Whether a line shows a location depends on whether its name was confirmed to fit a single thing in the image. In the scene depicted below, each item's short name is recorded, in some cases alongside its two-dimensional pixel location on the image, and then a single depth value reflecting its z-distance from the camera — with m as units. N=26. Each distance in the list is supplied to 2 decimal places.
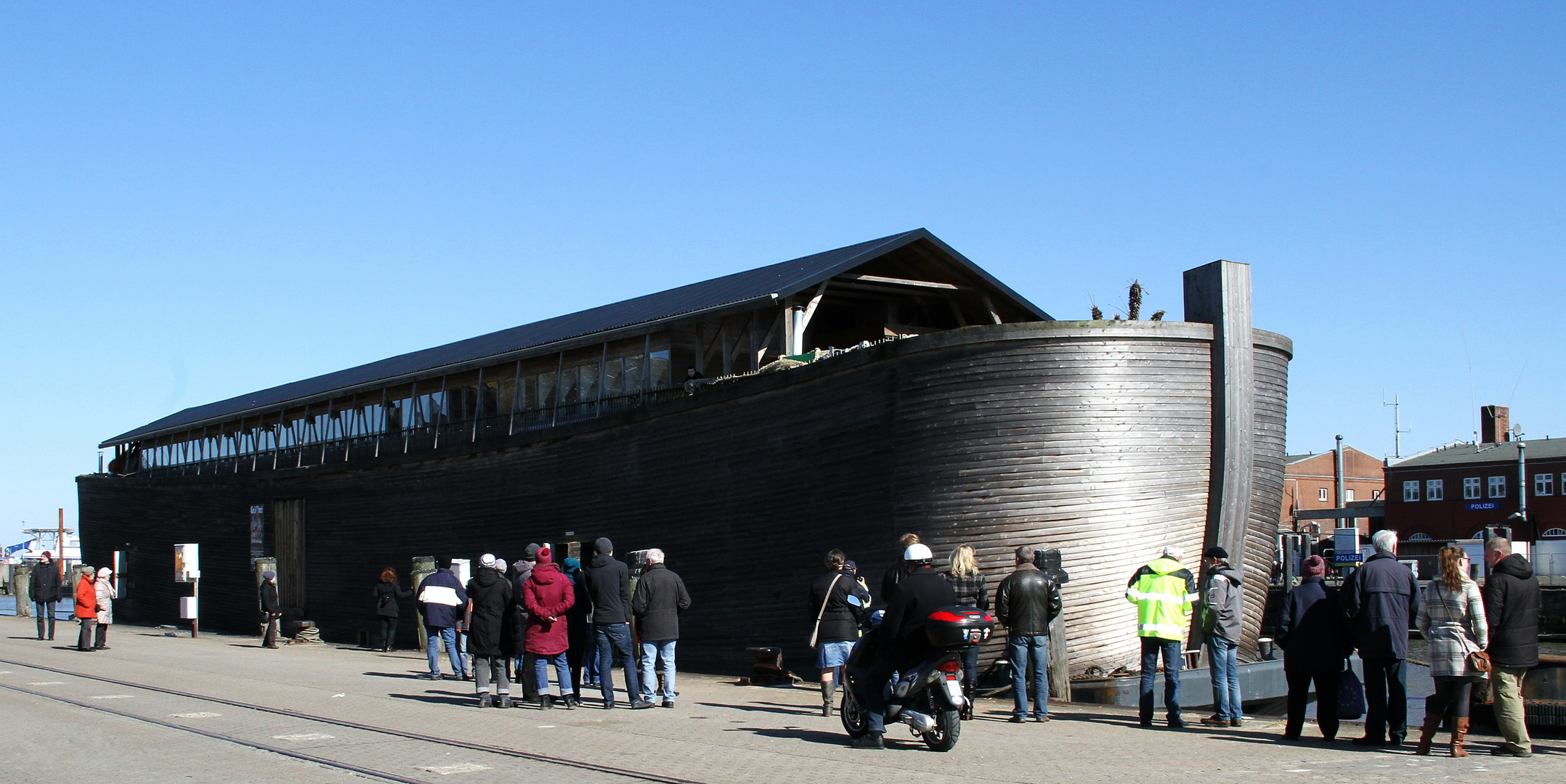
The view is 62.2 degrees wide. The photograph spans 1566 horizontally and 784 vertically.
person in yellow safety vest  10.53
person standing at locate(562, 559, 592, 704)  13.01
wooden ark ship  14.16
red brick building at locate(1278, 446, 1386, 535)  81.38
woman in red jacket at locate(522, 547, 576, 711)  12.09
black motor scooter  8.92
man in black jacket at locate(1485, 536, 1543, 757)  8.73
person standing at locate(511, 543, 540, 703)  12.58
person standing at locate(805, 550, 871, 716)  11.31
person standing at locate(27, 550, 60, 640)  24.39
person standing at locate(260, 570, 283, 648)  24.61
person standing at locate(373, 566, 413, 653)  22.09
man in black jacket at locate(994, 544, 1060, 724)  11.03
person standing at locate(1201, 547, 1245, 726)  10.46
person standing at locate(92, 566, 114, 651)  21.76
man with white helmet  9.12
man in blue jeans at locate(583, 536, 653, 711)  11.91
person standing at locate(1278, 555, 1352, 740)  9.67
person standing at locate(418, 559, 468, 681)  15.77
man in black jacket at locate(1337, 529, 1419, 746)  9.24
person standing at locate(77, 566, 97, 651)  21.41
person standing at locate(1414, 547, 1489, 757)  8.74
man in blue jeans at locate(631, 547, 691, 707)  11.90
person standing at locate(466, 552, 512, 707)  12.55
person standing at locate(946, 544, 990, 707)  10.78
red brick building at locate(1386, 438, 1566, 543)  60.44
